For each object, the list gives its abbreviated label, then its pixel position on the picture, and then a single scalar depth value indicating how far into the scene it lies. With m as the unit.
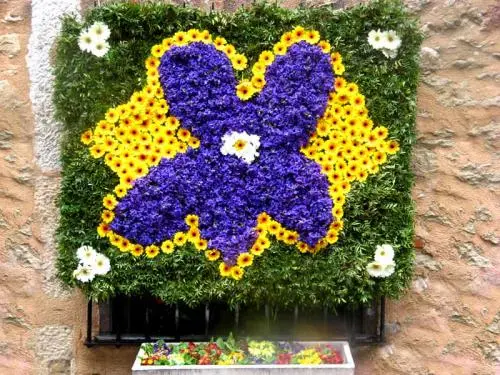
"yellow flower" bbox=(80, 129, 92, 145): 2.08
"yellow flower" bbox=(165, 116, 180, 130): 2.10
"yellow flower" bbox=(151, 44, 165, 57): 2.09
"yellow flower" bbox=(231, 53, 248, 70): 2.10
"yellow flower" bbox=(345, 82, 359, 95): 2.10
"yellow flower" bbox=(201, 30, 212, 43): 2.10
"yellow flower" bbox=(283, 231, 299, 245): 2.09
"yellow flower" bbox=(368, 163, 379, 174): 2.10
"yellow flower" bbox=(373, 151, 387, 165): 2.10
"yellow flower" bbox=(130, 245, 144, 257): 2.09
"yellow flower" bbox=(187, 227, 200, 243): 2.10
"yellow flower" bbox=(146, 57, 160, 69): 2.10
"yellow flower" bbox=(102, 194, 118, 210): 2.08
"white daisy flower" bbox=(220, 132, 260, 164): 2.09
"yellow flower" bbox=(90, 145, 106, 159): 2.08
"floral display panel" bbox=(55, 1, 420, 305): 2.07
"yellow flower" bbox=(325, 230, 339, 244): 2.09
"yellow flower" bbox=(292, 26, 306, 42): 2.10
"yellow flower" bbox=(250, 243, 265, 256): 2.08
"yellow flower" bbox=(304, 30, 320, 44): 2.10
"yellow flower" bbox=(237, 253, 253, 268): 2.08
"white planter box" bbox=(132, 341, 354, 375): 1.99
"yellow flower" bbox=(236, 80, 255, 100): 2.10
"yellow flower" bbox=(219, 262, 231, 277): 2.08
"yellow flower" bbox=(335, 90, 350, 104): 2.11
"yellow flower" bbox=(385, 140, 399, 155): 2.10
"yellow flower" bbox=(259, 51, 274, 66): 2.10
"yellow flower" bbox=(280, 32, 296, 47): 2.10
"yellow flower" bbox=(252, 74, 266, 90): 2.10
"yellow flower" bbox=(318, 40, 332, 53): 2.10
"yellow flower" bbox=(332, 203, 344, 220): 2.09
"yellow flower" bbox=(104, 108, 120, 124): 2.08
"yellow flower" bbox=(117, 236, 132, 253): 2.09
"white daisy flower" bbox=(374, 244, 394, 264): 2.08
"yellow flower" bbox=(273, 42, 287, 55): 2.11
